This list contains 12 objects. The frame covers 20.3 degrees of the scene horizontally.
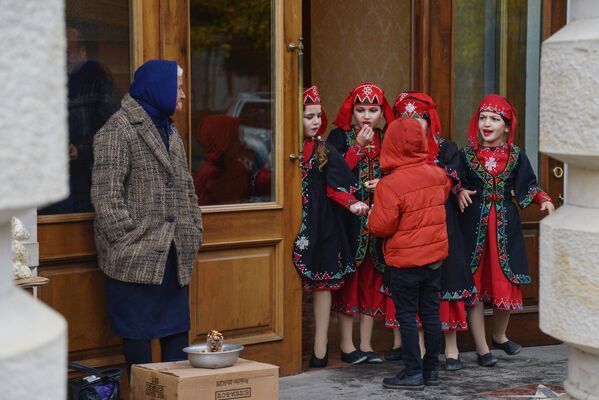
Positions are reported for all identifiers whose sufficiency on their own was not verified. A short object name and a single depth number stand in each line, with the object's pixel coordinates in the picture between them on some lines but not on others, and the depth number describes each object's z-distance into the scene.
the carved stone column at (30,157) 2.14
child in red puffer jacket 8.96
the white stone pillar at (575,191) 3.46
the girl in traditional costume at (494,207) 10.31
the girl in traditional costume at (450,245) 10.11
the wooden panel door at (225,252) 8.10
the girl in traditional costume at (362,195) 10.19
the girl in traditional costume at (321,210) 9.80
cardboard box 6.77
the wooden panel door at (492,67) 10.94
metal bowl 6.96
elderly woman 7.72
